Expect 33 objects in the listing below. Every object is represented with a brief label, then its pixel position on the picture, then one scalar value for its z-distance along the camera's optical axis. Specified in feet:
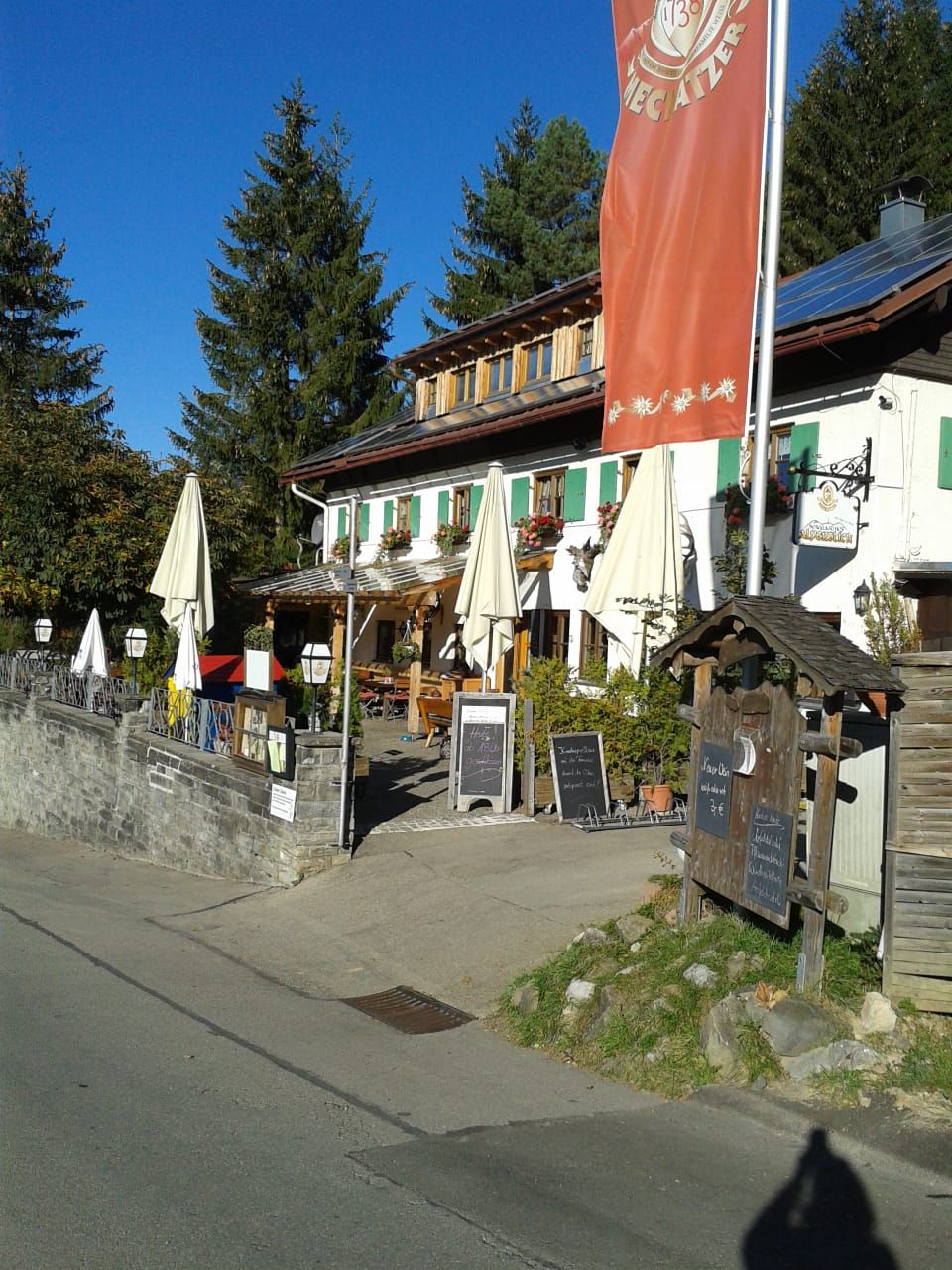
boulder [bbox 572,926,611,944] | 26.96
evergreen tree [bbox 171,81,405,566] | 131.34
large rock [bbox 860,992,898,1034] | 20.45
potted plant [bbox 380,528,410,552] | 89.97
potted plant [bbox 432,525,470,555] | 82.53
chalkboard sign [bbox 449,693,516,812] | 46.19
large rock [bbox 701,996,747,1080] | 21.08
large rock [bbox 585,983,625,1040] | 23.75
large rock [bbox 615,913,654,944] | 26.63
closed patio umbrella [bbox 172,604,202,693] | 54.36
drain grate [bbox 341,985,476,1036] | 26.89
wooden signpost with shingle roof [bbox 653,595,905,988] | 21.72
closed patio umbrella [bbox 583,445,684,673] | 47.39
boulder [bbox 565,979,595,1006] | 24.81
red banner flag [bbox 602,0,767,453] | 29.76
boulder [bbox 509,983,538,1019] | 26.12
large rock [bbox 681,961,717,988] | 23.07
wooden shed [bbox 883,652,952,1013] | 20.95
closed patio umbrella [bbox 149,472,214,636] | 56.34
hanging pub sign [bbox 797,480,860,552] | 50.75
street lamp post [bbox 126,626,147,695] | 60.90
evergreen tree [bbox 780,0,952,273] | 110.83
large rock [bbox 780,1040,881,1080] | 19.84
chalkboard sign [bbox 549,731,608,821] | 43.96
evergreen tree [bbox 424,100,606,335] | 145.18
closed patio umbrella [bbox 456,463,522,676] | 50.16
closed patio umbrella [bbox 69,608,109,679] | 65.98
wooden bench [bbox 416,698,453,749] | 64.23
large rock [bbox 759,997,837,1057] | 20.56
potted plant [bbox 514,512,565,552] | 72.08
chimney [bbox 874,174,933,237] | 74.08
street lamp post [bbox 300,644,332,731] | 44.14
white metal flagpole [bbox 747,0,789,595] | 28.78
